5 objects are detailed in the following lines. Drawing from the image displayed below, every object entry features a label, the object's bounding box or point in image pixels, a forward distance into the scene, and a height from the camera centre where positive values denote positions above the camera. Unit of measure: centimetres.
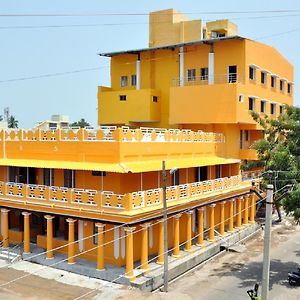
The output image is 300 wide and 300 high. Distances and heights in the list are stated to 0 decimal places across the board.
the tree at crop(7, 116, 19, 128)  9239 +221
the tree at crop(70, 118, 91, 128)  10276 +220
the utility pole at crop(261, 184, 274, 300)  1351 -311
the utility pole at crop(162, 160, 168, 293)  1730 -479
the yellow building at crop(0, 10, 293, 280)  2000 -103
